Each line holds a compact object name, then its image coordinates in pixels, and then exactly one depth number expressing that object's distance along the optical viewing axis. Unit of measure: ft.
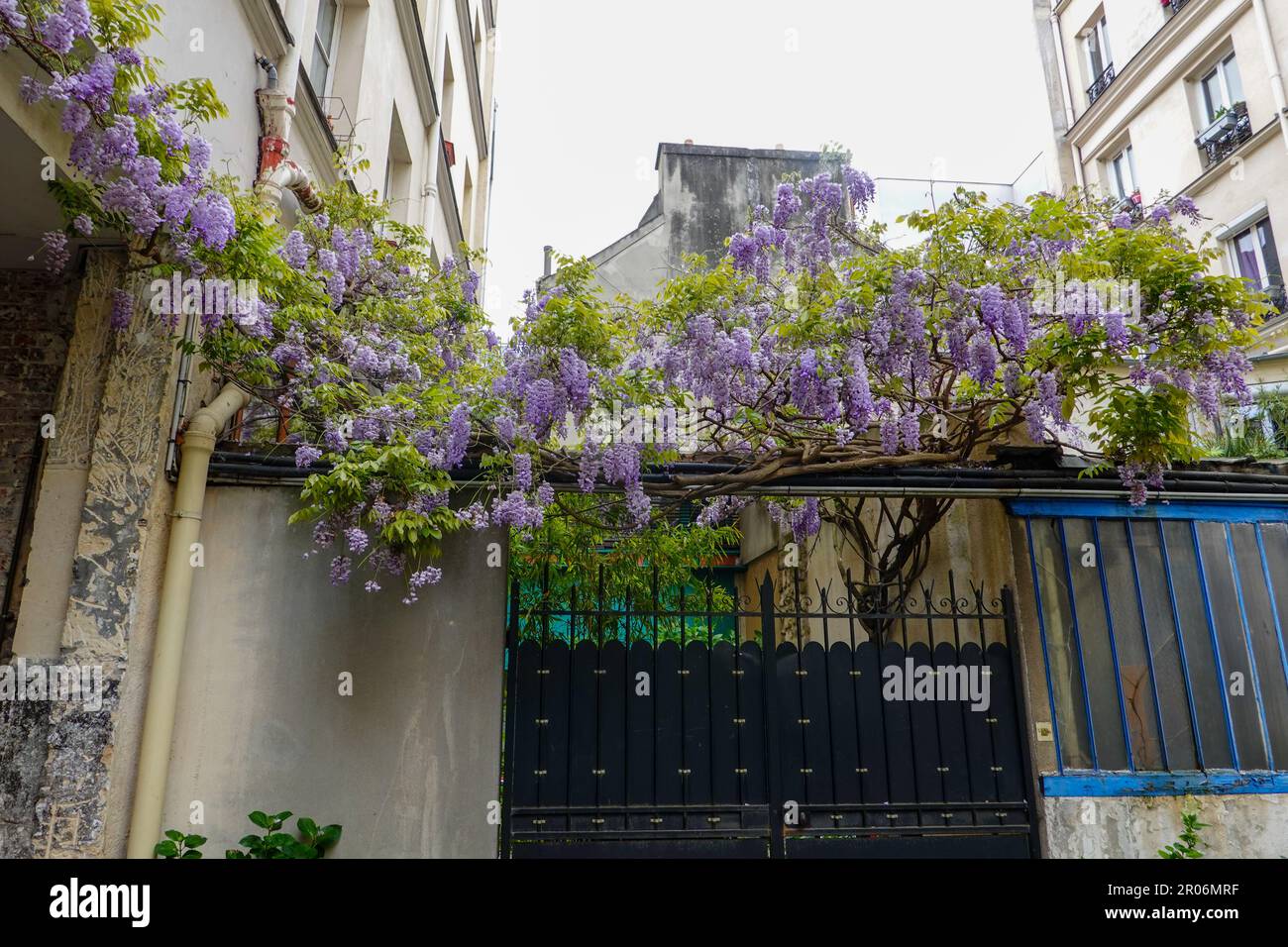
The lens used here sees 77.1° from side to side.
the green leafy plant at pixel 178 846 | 13.37
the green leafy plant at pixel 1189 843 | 15.08
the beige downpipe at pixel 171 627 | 13.56
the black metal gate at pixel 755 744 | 15.23
